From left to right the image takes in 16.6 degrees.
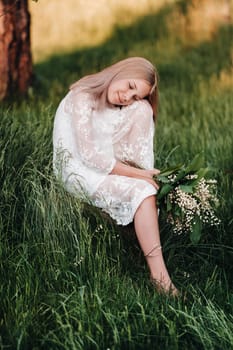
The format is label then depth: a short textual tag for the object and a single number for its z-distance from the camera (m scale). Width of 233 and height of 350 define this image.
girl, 3.59
